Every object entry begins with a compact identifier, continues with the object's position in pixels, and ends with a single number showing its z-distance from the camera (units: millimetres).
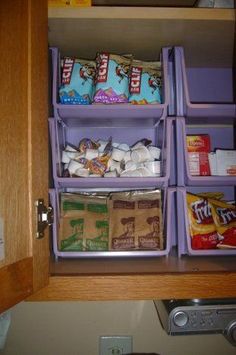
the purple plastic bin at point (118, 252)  787
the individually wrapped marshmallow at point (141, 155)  900
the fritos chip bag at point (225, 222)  823
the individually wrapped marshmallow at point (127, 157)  921
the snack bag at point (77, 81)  833
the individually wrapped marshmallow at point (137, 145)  935
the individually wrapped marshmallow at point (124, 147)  957
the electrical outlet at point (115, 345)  989
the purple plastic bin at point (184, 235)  792
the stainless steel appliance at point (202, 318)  708
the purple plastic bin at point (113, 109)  792
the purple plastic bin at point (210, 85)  1054
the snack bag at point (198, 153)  875
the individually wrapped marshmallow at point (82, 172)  854
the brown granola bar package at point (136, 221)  820
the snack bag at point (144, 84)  848
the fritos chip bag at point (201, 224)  831
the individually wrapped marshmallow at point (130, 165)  883
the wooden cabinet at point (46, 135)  501
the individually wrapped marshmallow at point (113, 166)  899
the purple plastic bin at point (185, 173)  798
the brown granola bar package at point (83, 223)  823
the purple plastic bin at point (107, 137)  786
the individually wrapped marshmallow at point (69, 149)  932
